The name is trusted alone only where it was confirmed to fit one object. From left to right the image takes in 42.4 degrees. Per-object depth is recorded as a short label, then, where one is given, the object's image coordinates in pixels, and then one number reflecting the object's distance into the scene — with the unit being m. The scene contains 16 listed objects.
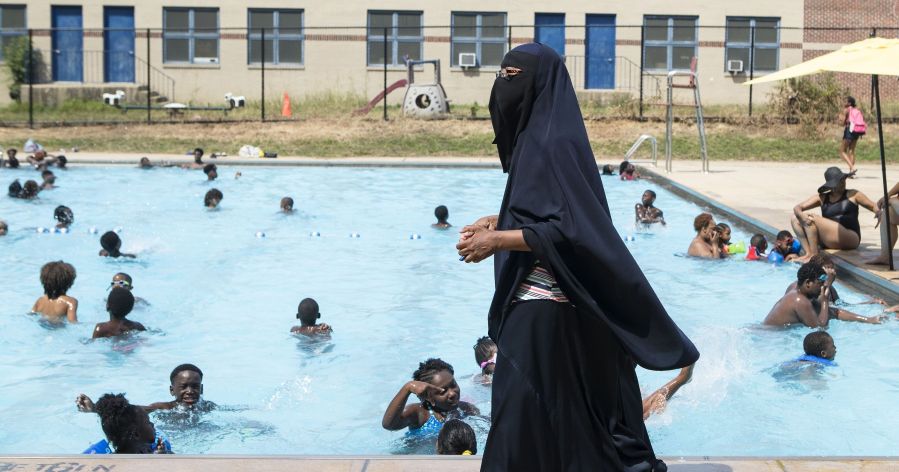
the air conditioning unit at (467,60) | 37.01
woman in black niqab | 4.11
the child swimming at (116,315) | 10.09
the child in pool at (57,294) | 10.77
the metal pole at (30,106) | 30.73
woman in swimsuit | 13.12
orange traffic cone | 33.57
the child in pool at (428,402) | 7.25
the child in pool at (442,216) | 16.70
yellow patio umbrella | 10.91
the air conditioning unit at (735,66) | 37.09
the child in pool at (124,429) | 6.12
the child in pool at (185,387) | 7.73
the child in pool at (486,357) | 8.58
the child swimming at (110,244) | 13.88
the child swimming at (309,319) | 10.30
